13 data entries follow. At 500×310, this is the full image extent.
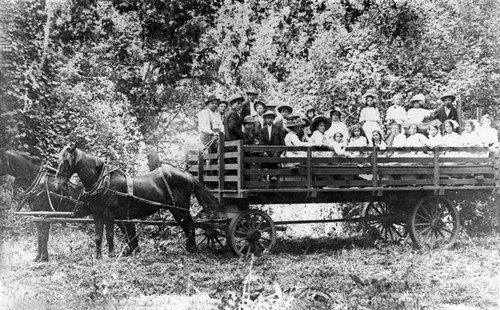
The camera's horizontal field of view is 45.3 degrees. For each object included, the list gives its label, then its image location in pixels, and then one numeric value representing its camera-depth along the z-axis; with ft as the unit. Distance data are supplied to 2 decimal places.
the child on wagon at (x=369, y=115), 38.60
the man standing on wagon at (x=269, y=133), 32.99
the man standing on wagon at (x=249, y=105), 34.47
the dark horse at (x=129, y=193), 29.48
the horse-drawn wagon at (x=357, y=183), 31.53
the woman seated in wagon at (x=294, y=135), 34.58
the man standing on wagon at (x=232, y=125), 32.81
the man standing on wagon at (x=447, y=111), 40.40
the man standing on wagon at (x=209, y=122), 34.01
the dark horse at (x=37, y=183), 30.37
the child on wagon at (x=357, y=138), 36.65
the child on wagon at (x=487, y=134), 37.40
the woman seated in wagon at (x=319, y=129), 35.45
